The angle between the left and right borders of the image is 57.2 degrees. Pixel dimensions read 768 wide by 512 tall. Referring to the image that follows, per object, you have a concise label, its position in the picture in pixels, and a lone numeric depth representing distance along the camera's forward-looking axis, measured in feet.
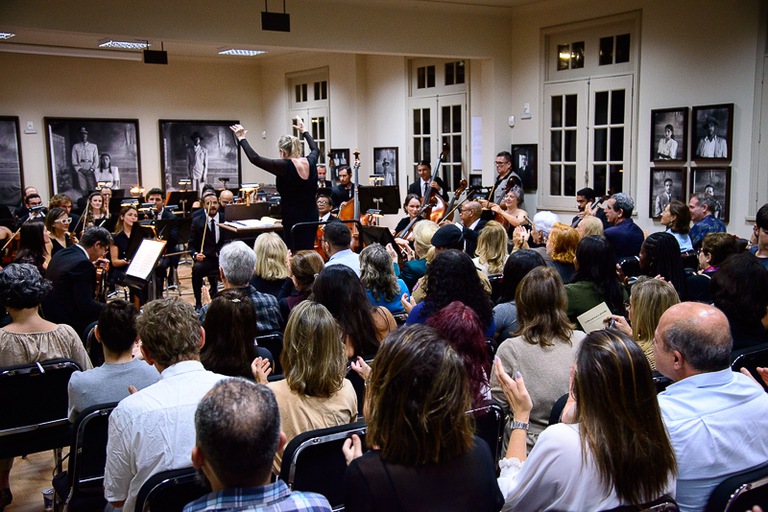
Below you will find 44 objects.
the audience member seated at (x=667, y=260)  15.85
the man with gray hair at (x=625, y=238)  20.72
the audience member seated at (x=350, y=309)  11.29
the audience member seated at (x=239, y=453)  4.99
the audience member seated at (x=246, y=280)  13.23
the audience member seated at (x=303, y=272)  14.11
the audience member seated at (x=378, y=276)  13.99
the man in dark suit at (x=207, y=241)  26.07
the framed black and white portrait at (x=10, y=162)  44.47
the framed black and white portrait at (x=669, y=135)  27.43
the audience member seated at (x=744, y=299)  11.24
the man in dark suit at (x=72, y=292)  15.38
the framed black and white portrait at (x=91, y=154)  46.34
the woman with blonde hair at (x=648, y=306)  10.43
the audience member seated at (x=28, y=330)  11.10
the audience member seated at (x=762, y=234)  15.31
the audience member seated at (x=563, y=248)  15.64
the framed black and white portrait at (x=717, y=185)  26.16
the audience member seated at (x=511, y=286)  12.42
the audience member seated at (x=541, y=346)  9.33
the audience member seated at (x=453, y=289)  11.64
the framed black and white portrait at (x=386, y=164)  41.60
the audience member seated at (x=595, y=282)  12.99
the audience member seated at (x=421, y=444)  5.34
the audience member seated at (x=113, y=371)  9.21
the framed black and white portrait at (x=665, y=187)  27.64
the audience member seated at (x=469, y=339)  8.90
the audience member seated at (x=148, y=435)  7.43
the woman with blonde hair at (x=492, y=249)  16.96
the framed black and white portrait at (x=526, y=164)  33.76
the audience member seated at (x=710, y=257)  14.97
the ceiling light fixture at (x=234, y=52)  35.14
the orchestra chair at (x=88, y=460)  8.46
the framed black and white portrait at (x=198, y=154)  50.44
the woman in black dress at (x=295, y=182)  19.85
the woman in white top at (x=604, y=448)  5.88
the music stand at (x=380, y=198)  31.50
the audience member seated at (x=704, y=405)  6.78
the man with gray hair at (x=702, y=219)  22.03
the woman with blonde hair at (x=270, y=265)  16.19
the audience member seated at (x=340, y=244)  16.49
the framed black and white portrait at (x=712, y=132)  25.91
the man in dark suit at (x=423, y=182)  36.37
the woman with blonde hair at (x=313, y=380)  8.20
